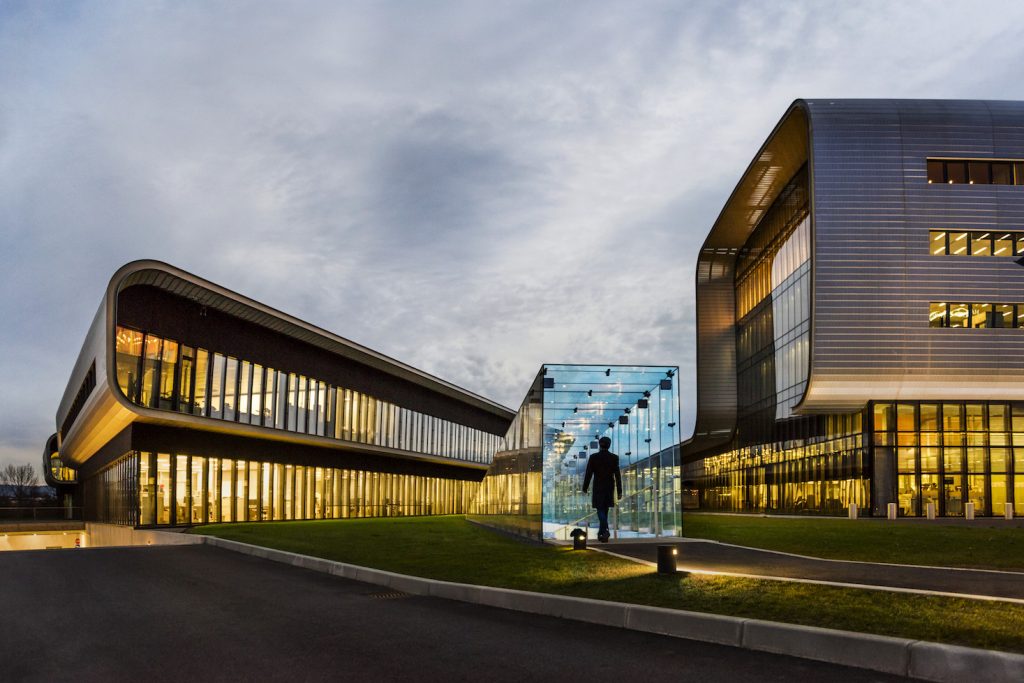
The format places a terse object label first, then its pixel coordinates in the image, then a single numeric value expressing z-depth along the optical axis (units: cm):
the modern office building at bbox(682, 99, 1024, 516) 4856
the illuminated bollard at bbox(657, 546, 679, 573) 1286
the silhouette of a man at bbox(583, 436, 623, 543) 2047
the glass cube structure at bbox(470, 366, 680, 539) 2344
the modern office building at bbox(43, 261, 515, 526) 3719
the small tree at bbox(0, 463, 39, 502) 18962
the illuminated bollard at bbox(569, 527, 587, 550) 1919
